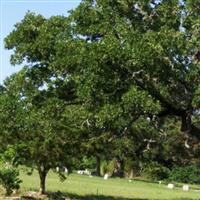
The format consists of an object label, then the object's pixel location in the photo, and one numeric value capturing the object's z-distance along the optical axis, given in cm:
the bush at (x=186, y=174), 6919
